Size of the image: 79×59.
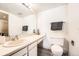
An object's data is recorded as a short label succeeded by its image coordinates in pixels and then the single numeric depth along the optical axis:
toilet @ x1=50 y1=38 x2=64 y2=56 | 1.65
